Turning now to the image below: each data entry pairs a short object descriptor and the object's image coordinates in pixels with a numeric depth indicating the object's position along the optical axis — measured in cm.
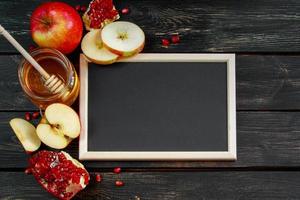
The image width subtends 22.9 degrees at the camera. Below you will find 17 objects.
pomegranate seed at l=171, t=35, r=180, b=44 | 119
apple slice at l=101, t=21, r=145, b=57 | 115
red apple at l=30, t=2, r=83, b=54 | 113
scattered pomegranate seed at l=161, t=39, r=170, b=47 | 119
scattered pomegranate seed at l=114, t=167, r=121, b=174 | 118
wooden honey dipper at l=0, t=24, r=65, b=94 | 110
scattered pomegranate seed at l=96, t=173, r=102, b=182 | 117
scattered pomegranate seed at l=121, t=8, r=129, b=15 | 119
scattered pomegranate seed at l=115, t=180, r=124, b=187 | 118
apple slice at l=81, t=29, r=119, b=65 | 116
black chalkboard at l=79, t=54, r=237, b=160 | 117
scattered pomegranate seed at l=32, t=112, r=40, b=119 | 118
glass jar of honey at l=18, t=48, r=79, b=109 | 114
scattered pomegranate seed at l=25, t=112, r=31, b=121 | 118
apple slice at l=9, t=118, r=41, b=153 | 116
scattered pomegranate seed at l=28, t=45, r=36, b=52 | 119
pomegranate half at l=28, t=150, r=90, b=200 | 113
